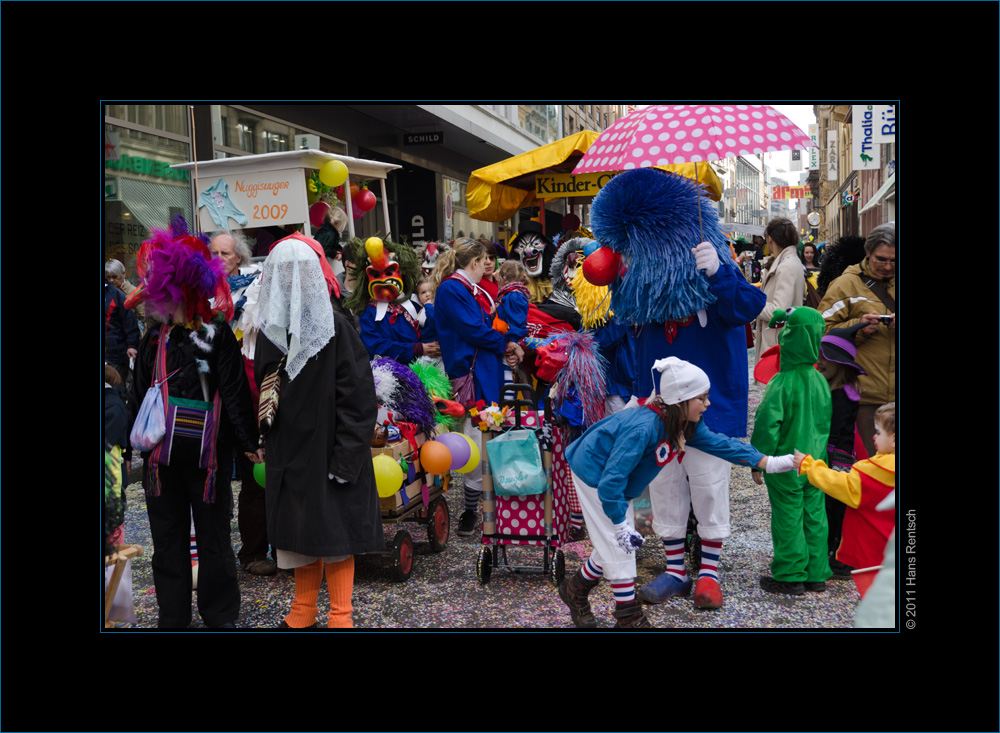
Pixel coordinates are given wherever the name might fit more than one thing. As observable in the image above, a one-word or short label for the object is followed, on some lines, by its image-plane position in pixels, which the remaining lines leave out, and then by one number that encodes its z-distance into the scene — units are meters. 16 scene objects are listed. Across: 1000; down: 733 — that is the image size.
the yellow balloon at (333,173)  6.36
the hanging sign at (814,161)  65.29
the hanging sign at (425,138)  14.05
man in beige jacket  4.42
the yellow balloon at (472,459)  4.91
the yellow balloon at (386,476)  4.27
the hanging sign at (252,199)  6.11
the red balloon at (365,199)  7.46
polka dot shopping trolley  4.31
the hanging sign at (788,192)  56.78
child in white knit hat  3.37
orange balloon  4.66
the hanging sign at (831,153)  36.91
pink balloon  4.80
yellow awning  9.05
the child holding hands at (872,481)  3.09
